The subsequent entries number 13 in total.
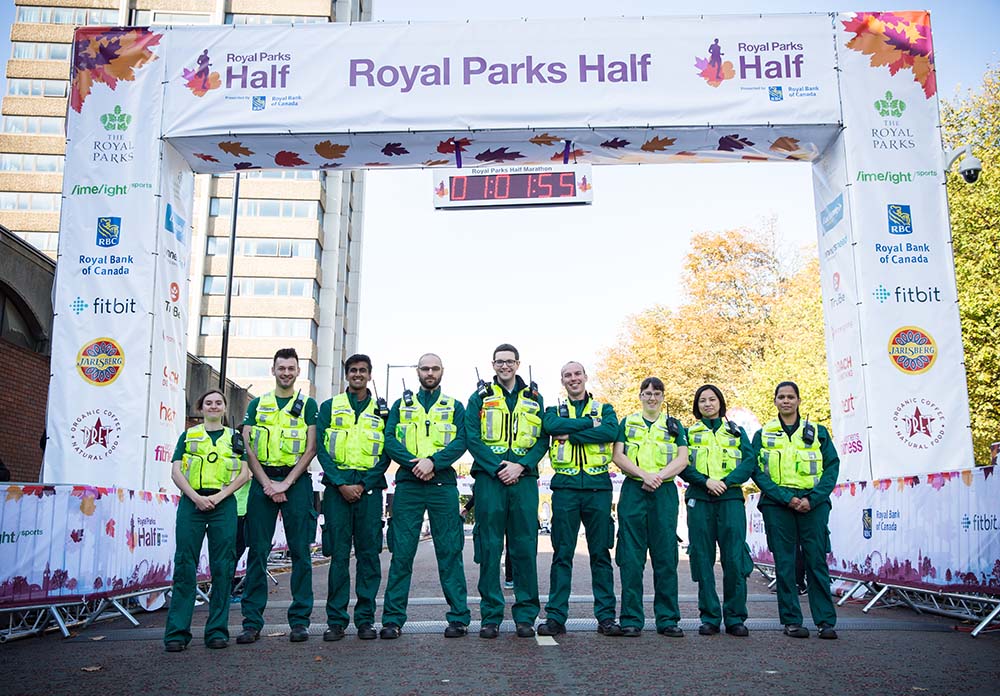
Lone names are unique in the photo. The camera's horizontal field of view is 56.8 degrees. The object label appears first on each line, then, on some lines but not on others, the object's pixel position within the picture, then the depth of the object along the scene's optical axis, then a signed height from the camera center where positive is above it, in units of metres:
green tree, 22.02 +5.08
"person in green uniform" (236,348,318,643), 7.54 -0.01
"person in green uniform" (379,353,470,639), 7.55 -0.03
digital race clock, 12.41 +4.03
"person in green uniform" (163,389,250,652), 7.20 -0.18
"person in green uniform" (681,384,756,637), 7.66 -0.19
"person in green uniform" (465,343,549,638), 7.59 +0.03
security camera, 12.95 +4.39
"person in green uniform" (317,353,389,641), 7.57 -0.07
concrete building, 54.00 +16.23
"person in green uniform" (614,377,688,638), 7.61 -0.17
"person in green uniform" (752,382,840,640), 7.63 -0.10
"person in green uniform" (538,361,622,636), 7.67 -0.09
